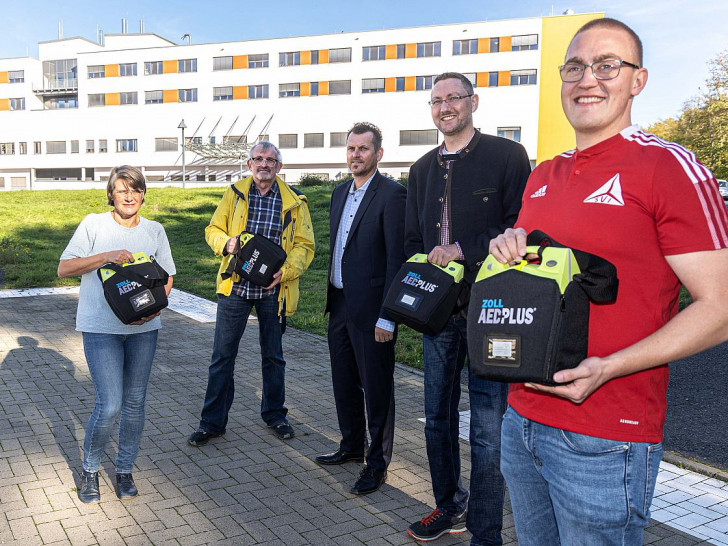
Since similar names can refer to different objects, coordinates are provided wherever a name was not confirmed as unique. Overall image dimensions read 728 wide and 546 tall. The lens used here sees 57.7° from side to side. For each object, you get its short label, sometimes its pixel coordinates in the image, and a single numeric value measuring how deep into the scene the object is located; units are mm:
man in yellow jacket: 5586
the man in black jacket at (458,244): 3631
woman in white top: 4359
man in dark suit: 4730
